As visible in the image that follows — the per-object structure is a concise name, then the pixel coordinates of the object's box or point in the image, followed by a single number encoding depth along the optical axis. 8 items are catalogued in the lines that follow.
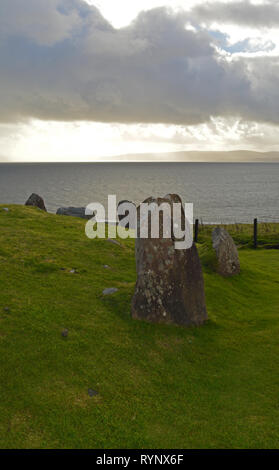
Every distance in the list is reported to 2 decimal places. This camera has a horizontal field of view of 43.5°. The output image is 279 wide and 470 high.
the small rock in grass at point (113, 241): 22.02
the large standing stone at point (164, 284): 12.34
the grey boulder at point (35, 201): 37.34
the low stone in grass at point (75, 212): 39.91
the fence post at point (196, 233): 36.62
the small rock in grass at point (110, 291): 14.37
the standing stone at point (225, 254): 19.77
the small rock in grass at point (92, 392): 8.70
